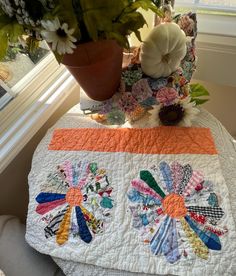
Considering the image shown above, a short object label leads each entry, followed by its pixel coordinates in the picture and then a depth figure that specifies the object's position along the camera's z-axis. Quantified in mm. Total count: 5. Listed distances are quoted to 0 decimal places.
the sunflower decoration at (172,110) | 884
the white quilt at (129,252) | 652
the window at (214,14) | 1162
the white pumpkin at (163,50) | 833
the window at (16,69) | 1022
